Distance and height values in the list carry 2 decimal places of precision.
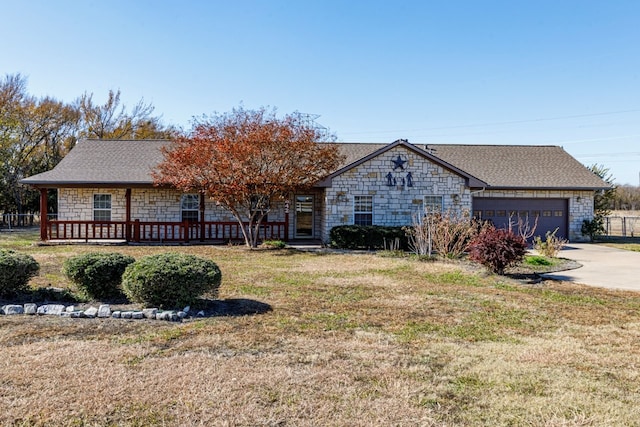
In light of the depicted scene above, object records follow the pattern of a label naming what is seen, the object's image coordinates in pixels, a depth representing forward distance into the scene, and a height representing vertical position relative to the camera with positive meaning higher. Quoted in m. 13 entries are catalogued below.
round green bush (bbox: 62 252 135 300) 7.06 -0.90
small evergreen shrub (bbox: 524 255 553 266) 12.44 -1.17
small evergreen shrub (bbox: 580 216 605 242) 20.17 -0.42
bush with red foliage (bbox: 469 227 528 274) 10.48 -0.72
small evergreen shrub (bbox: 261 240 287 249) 16.34 -1.01
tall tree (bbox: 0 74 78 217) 28.59 +5.34
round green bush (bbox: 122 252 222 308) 6.43 -0.92
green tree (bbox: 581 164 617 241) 20.23 +0.42
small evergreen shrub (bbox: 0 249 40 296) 6.96 -0.87
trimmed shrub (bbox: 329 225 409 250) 16.28 -0.71
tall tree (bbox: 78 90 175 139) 37.06 +7.64
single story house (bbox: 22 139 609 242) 17.70 +0.83
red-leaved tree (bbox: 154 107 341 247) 15.14 +1.89
